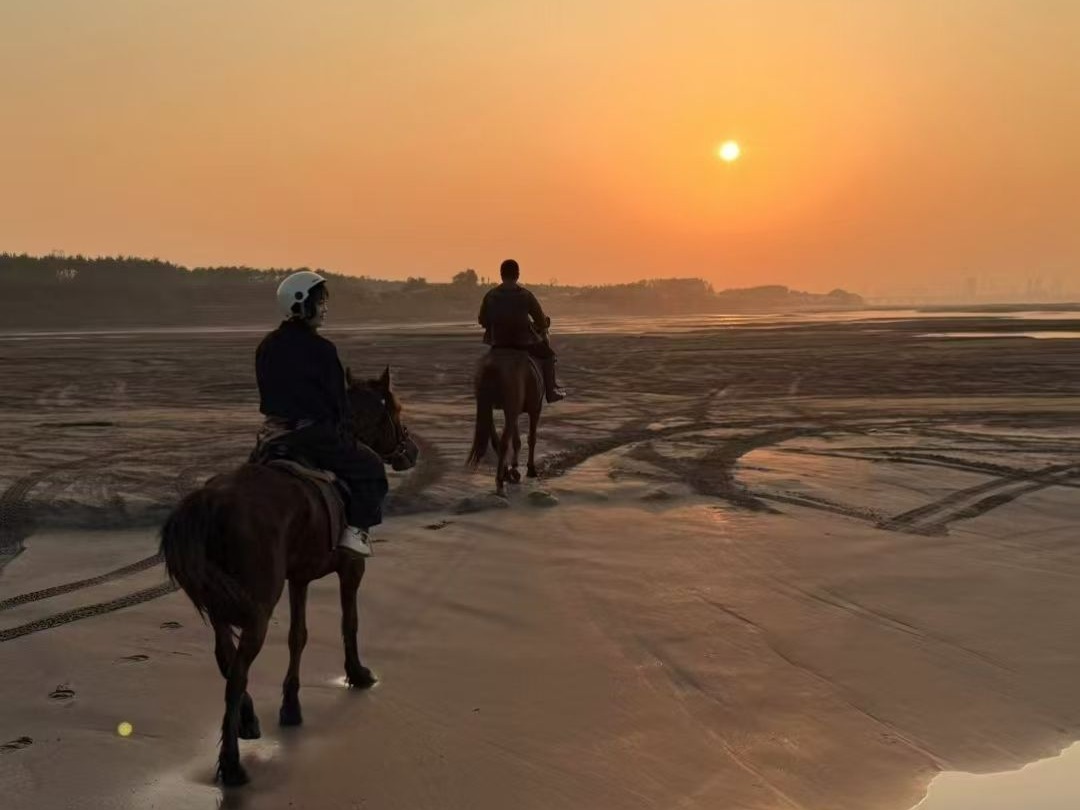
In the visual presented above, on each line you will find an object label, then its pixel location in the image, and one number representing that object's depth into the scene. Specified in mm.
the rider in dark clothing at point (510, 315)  11656
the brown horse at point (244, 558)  4273
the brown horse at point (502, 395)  11578
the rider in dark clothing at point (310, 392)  5180
